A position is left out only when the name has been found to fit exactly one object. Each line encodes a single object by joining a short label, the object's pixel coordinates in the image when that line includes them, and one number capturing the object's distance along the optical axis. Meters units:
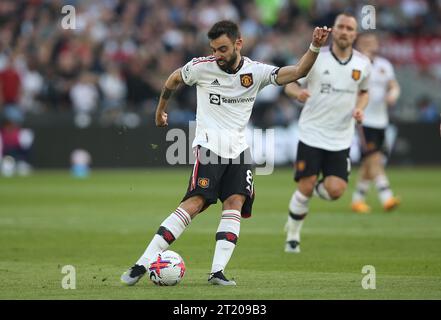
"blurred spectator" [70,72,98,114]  26.83
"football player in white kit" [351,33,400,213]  17.39
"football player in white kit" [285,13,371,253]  12.57
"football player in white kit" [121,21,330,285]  9.34
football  9.20
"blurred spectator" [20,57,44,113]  27.03
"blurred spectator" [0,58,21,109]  26.25
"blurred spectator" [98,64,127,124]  26.77
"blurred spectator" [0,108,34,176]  25.80
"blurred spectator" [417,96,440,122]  28.30
